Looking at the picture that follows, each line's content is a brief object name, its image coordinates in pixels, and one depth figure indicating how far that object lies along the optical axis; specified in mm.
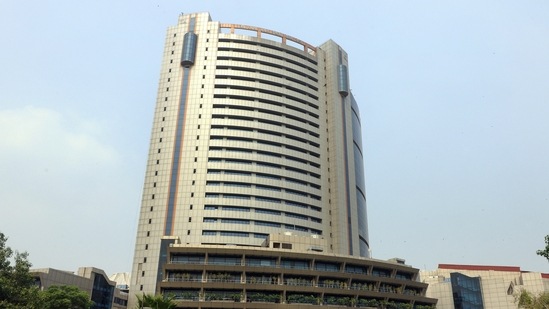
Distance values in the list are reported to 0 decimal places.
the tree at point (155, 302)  47562
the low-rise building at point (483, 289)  96438
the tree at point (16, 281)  49031
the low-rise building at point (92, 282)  80875
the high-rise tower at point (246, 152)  104625
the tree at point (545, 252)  45562
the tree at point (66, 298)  64062
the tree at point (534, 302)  57438
